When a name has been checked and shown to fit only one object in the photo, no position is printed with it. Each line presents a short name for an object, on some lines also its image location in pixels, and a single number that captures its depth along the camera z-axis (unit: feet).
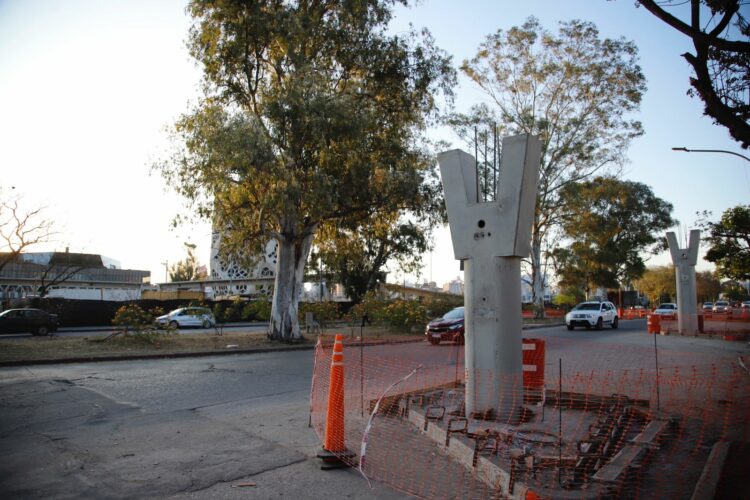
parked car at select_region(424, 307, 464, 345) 68.90
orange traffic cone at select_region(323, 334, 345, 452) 19.30
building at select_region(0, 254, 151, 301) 153.58
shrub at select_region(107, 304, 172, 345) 65.21
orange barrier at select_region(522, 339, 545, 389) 30.76
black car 94.02
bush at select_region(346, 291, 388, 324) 96.19
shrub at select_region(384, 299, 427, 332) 91.86
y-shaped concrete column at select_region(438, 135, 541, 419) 24.61
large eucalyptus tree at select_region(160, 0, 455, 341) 63.36
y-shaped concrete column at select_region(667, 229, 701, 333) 93.09
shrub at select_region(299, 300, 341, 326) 92.32
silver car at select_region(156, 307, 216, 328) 127.24
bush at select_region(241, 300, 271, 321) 96.58
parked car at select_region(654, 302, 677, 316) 153.99
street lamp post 52.20
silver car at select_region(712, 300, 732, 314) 197.01
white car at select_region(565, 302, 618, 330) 103.19
